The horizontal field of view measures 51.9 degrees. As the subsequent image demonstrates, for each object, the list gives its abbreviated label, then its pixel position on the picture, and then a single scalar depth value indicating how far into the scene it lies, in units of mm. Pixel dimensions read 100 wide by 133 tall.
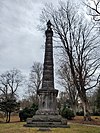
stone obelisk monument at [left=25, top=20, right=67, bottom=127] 7893
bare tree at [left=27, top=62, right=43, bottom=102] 21392
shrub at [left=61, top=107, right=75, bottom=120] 14661
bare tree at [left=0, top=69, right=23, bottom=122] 22063
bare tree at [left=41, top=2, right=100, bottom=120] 12047
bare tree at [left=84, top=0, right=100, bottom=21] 7190
